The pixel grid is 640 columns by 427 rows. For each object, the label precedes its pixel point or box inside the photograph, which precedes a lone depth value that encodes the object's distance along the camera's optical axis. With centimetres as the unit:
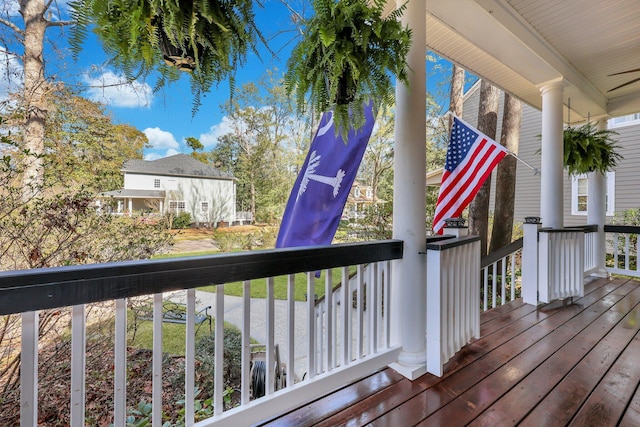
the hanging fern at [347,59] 151
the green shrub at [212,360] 344
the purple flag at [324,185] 227
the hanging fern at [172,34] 105
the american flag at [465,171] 262
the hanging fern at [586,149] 394
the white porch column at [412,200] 206
